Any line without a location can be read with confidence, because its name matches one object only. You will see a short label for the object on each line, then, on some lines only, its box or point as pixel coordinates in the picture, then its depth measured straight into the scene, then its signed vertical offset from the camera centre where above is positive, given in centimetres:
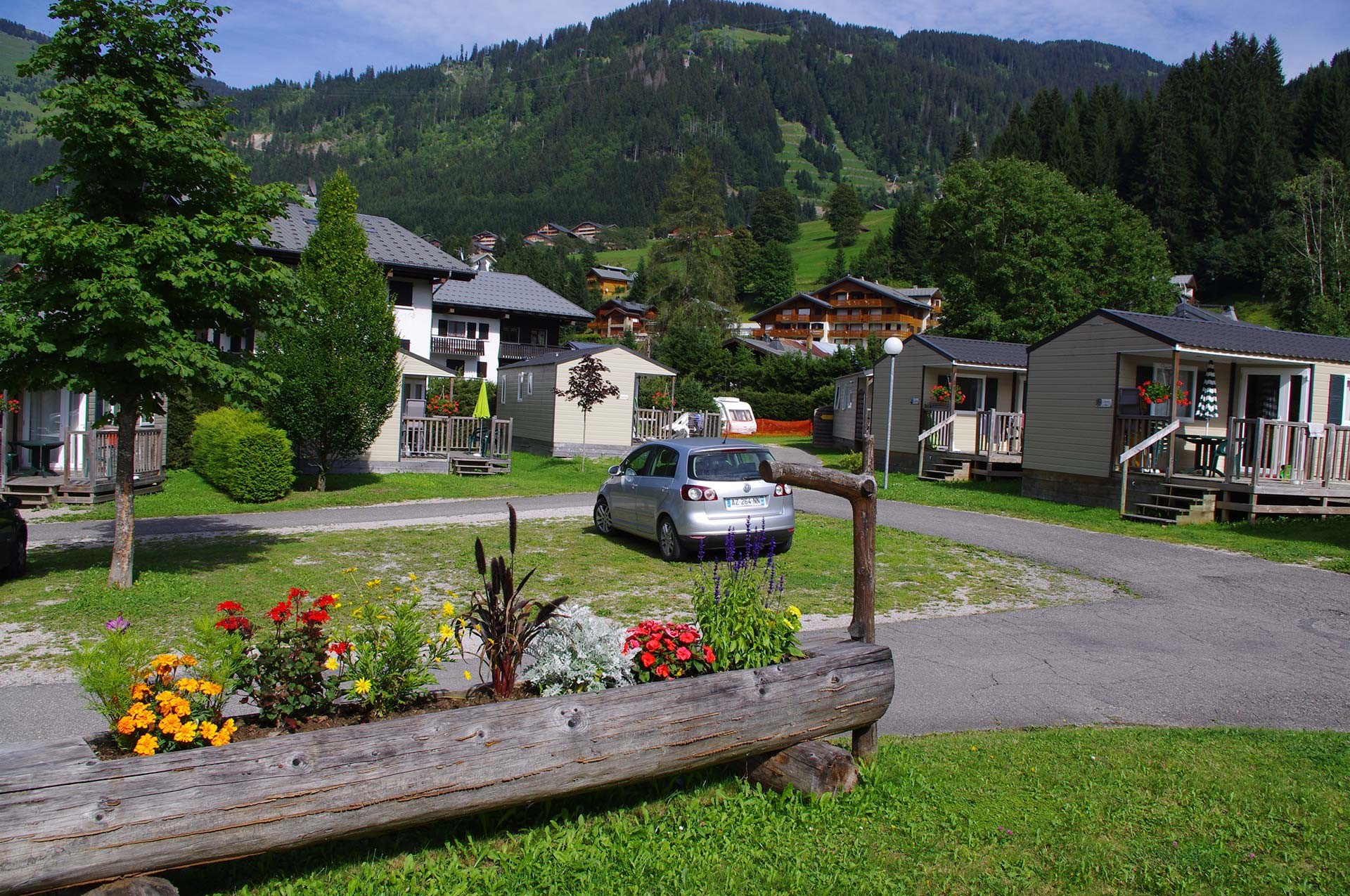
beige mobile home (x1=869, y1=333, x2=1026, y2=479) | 2505 +71
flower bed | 304 -142
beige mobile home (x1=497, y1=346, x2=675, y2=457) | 2986 +23
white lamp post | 2072 +194
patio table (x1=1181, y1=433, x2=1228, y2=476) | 1775 -19
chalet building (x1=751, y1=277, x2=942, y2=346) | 8625 +1118
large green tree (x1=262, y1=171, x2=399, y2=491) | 1828 +118
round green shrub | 1744 -112
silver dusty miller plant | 439 -121
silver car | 1140 -98
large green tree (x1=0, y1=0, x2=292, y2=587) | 866 +168
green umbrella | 2584 +17
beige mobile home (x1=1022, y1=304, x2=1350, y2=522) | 1670 +47
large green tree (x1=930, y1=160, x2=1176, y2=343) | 4366 +913
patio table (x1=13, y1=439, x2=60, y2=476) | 1738 -110
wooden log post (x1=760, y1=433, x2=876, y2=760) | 503 -47
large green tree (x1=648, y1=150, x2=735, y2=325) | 6091 +1183
